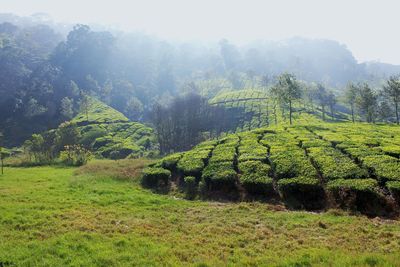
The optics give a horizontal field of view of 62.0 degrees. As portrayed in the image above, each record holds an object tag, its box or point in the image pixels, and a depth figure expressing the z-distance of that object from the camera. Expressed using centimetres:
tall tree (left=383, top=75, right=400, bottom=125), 8954
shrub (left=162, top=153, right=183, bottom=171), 4156
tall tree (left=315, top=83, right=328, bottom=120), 14538
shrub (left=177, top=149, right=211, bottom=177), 3738
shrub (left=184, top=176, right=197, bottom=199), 3414
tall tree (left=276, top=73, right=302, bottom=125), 8306
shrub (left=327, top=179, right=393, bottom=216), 2544
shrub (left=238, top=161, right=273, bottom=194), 3091
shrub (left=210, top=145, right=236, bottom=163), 3919
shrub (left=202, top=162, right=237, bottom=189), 3338
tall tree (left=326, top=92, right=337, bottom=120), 15162
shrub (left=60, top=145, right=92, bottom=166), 6800
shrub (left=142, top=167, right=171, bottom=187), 3759
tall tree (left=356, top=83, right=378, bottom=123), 9525
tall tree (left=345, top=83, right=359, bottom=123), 11412
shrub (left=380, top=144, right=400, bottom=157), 3506
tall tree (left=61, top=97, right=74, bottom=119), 17039
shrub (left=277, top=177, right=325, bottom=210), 2803
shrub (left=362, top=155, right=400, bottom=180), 2823
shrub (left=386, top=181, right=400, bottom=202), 2594
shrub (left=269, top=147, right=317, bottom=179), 3158
